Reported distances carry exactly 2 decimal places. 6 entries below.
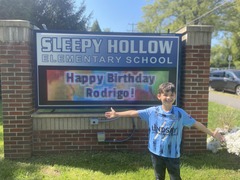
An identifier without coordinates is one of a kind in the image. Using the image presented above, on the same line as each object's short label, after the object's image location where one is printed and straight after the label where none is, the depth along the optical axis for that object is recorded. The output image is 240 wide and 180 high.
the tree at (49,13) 10.05
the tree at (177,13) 19.16
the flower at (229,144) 3.15
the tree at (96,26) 42.95
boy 2.04
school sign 3.11
